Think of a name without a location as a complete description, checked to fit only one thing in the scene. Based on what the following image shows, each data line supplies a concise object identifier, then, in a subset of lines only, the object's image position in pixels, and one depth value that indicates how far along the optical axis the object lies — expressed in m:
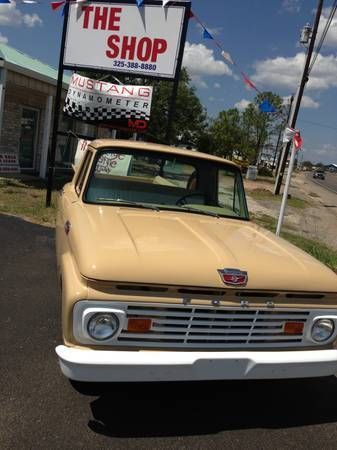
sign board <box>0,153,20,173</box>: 14.21
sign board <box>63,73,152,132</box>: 10.41
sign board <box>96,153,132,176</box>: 4.38
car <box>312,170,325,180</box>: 81.25
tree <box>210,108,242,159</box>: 50.19
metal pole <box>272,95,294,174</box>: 46.58
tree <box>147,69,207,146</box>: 40.75
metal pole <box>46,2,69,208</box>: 9.95
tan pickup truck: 2.83
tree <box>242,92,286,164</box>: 46.97
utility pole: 21.67
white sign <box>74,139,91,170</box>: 9.30
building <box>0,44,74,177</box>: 13.52
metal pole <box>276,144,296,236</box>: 7.97
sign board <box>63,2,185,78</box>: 9.48
